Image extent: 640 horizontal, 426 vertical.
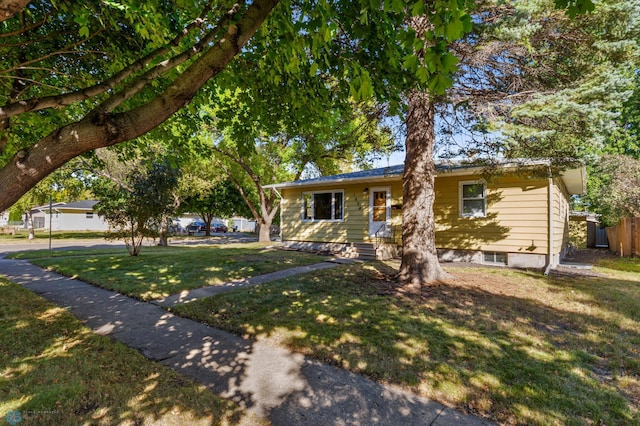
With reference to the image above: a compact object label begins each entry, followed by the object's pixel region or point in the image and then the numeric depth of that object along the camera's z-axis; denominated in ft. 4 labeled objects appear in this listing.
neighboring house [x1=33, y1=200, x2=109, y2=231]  110.52
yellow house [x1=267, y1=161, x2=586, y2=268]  30.40
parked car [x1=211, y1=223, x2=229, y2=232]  126.55
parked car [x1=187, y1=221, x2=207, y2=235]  118.74
